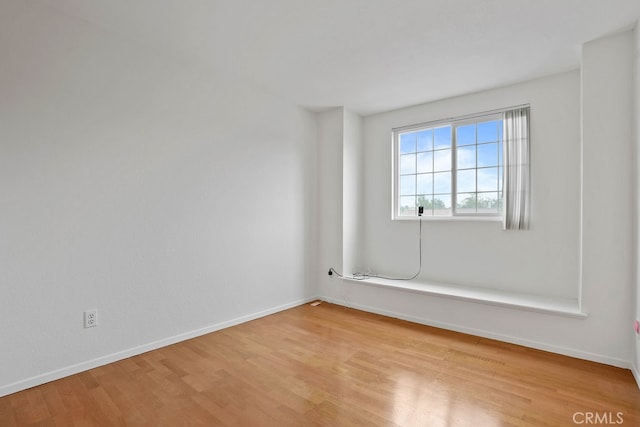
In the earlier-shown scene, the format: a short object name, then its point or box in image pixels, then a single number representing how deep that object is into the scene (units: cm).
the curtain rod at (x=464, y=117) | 339
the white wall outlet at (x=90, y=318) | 238
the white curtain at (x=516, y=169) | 329
